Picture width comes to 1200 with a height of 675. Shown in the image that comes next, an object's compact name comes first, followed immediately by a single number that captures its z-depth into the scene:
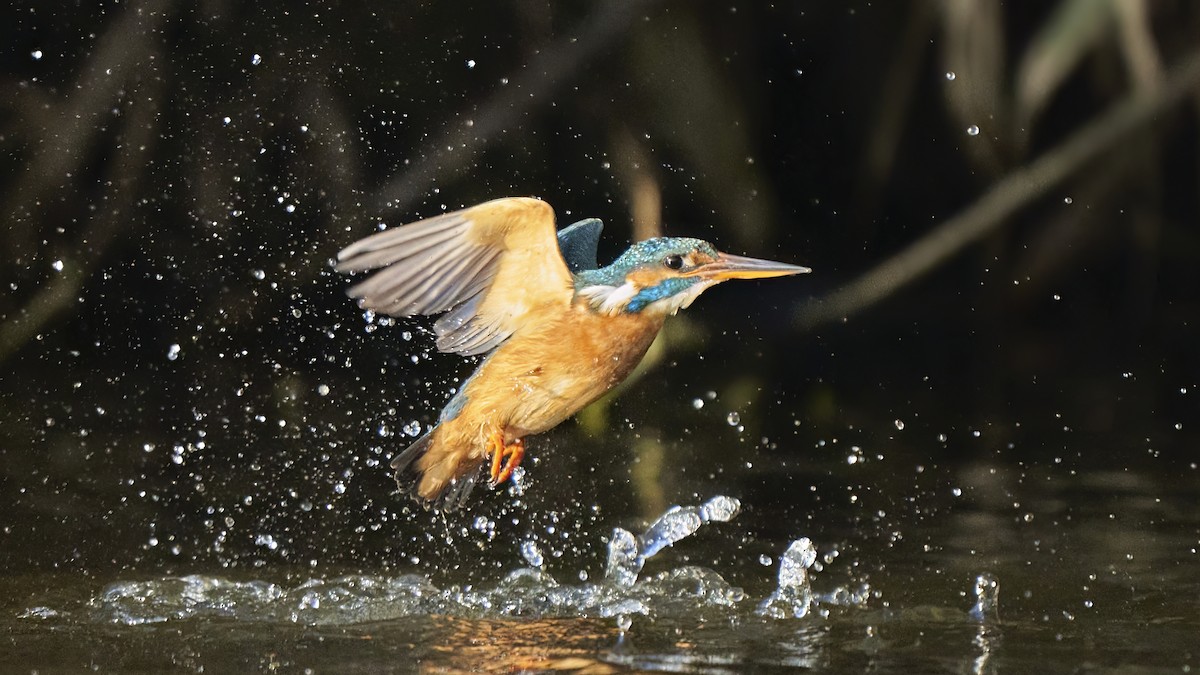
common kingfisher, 5.69
